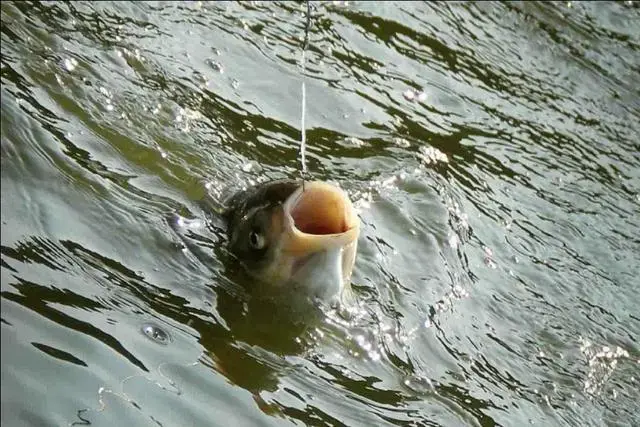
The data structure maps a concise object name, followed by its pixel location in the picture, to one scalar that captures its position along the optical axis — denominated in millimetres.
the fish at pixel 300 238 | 5074
